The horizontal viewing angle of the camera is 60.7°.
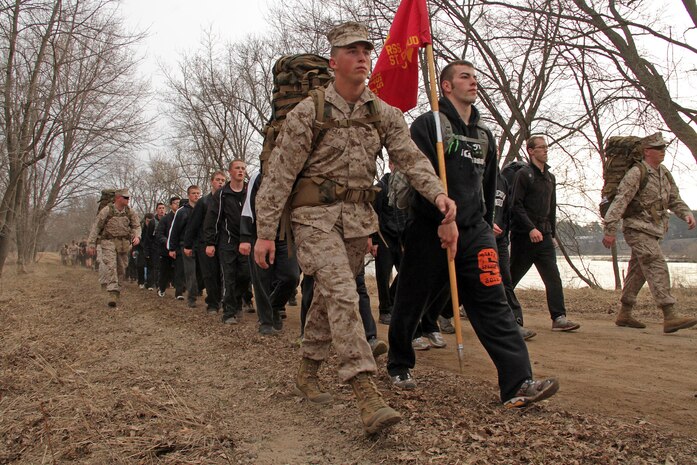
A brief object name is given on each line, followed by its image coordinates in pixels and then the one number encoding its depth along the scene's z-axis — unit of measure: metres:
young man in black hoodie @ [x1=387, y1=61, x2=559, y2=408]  3.77
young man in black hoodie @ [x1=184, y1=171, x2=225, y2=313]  10.41
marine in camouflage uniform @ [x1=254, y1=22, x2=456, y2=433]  3.61
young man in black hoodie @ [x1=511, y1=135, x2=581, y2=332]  7.44
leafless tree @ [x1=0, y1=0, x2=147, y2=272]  16.89
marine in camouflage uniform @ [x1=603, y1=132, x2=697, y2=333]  7.35
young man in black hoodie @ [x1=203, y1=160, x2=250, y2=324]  8.80
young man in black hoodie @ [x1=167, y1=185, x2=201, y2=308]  11.91
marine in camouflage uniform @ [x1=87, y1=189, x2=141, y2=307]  11.65
